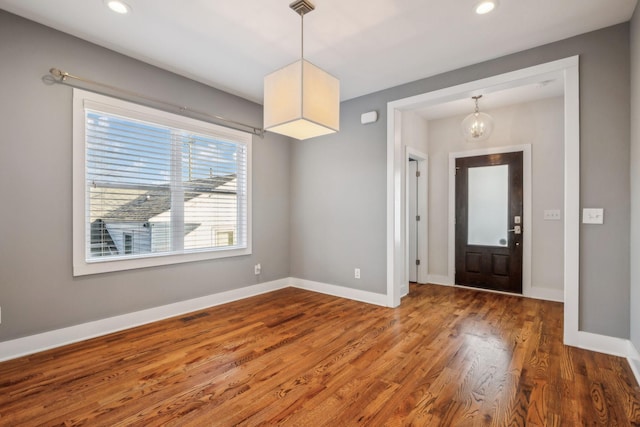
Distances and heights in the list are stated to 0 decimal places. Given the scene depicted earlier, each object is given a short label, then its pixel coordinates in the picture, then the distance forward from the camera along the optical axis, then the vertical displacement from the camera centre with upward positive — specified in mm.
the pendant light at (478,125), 4094 +1190
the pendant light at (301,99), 2172 +855
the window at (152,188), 2840 +274
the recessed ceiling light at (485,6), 2271 +1582
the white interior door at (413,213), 5250 -4
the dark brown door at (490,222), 4480 -133
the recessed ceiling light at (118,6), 2285 +1587
